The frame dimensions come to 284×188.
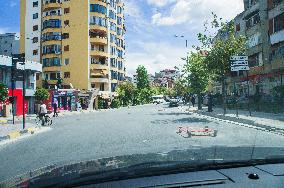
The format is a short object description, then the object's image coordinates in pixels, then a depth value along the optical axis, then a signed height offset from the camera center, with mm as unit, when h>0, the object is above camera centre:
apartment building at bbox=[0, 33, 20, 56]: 75975 +11614
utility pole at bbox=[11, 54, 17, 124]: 20716 +2032
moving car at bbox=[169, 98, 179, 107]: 62438 -1254
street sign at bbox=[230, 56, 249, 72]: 26250 +2298
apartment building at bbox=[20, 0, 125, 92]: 69125 +10490
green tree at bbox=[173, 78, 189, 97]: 137475 +1435
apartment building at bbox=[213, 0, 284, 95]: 33438 +5700
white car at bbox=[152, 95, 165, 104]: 100138 -1146
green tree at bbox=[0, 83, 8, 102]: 30439 +414
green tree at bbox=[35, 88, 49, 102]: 44656 +328
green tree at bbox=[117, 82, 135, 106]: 77375 +895
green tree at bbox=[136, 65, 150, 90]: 103125 +5239
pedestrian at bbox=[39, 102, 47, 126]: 24759 -1130
